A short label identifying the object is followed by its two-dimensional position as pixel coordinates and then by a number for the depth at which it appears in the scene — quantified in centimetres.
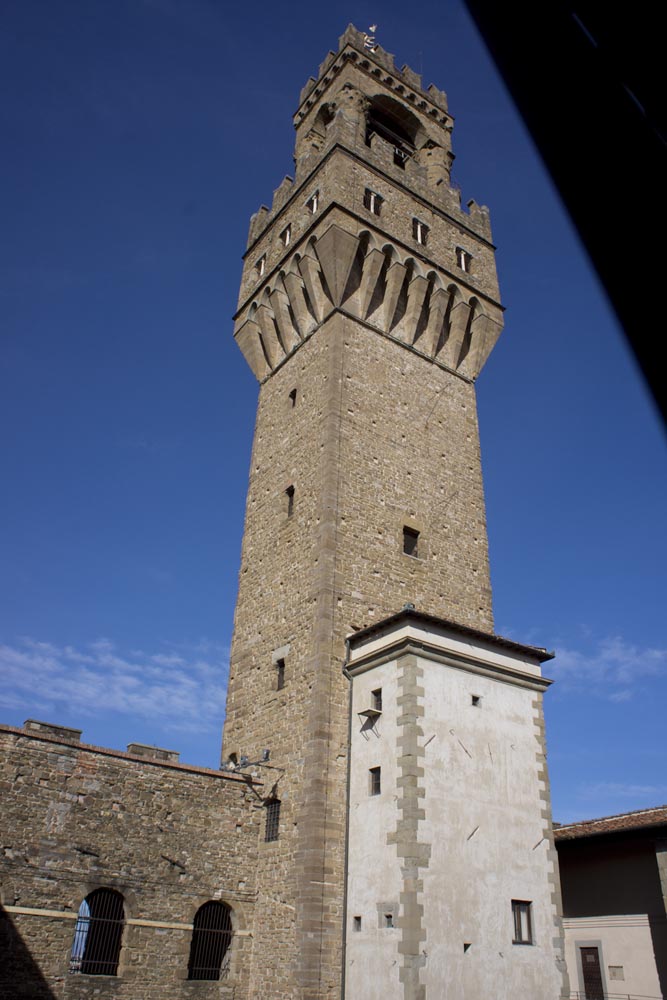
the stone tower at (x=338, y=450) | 1495
